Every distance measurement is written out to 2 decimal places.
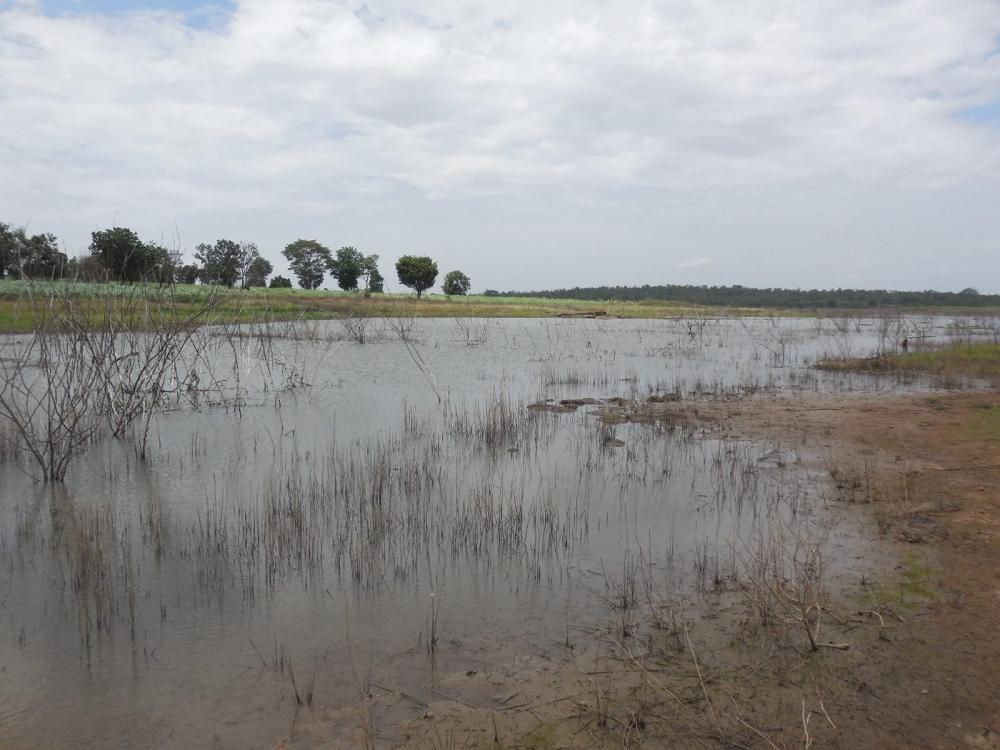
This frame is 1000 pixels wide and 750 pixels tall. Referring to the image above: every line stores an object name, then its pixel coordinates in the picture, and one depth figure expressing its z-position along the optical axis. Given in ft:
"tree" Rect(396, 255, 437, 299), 261.03
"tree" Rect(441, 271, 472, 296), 315.37
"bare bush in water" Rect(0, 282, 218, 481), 28.48
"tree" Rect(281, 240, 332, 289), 307.99
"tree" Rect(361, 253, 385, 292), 279.45
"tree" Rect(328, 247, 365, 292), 276.62
